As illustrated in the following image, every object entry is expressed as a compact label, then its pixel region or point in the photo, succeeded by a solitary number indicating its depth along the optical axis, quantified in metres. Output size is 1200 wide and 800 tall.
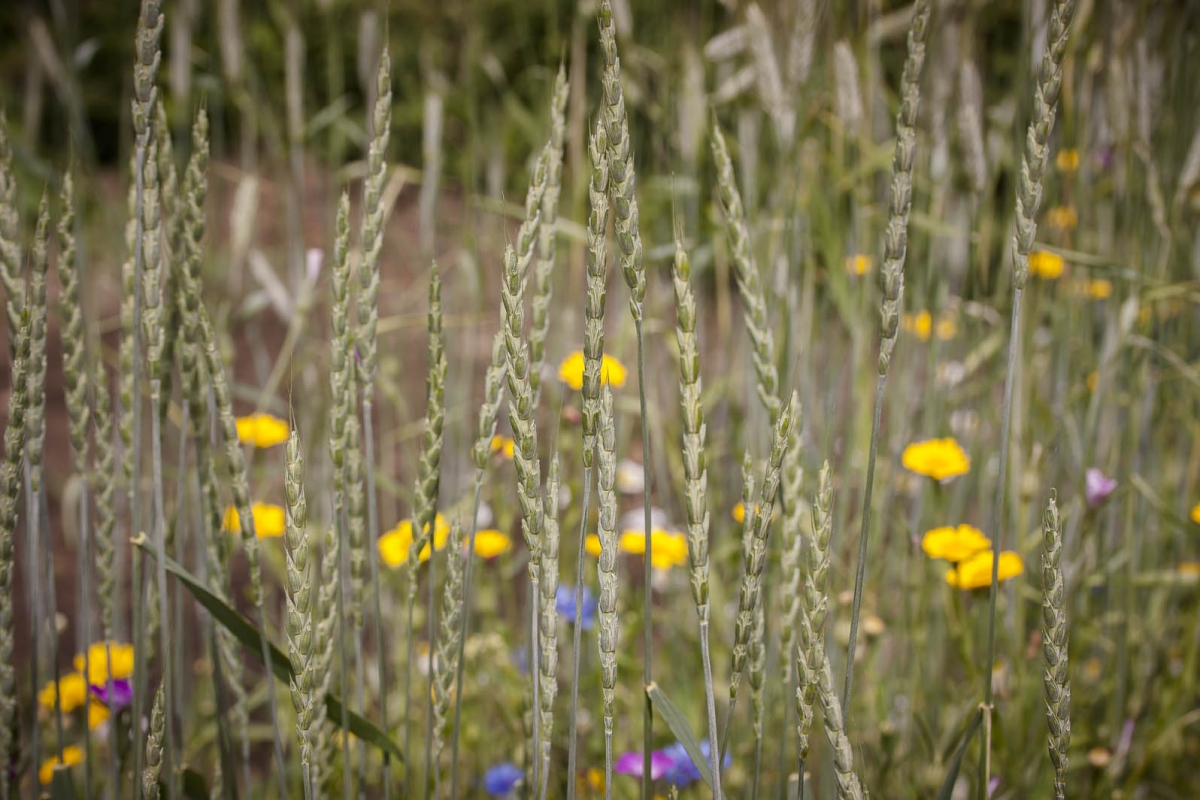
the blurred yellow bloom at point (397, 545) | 1.42
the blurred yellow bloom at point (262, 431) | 1.50
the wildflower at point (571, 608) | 1.36
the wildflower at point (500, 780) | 1.24
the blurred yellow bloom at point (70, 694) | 1.29
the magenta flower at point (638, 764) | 1.22
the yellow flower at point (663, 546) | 1.41
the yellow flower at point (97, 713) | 1.26
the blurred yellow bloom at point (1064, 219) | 1.48
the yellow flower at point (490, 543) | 1.36
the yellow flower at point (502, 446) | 1.24
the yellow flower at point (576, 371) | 1.37
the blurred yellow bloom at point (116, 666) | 1.33
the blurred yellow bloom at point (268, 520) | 1.47
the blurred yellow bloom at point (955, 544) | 1.21
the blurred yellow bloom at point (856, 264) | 1.40
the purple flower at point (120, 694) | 1.18
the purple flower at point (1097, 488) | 1.23
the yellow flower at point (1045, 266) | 1.43
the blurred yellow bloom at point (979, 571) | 1.20
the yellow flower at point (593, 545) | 1.48
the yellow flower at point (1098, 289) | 1.58
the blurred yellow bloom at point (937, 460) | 1.24
